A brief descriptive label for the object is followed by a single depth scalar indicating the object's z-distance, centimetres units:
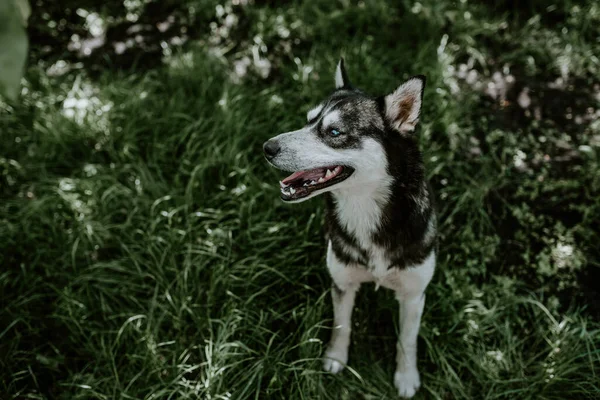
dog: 134
